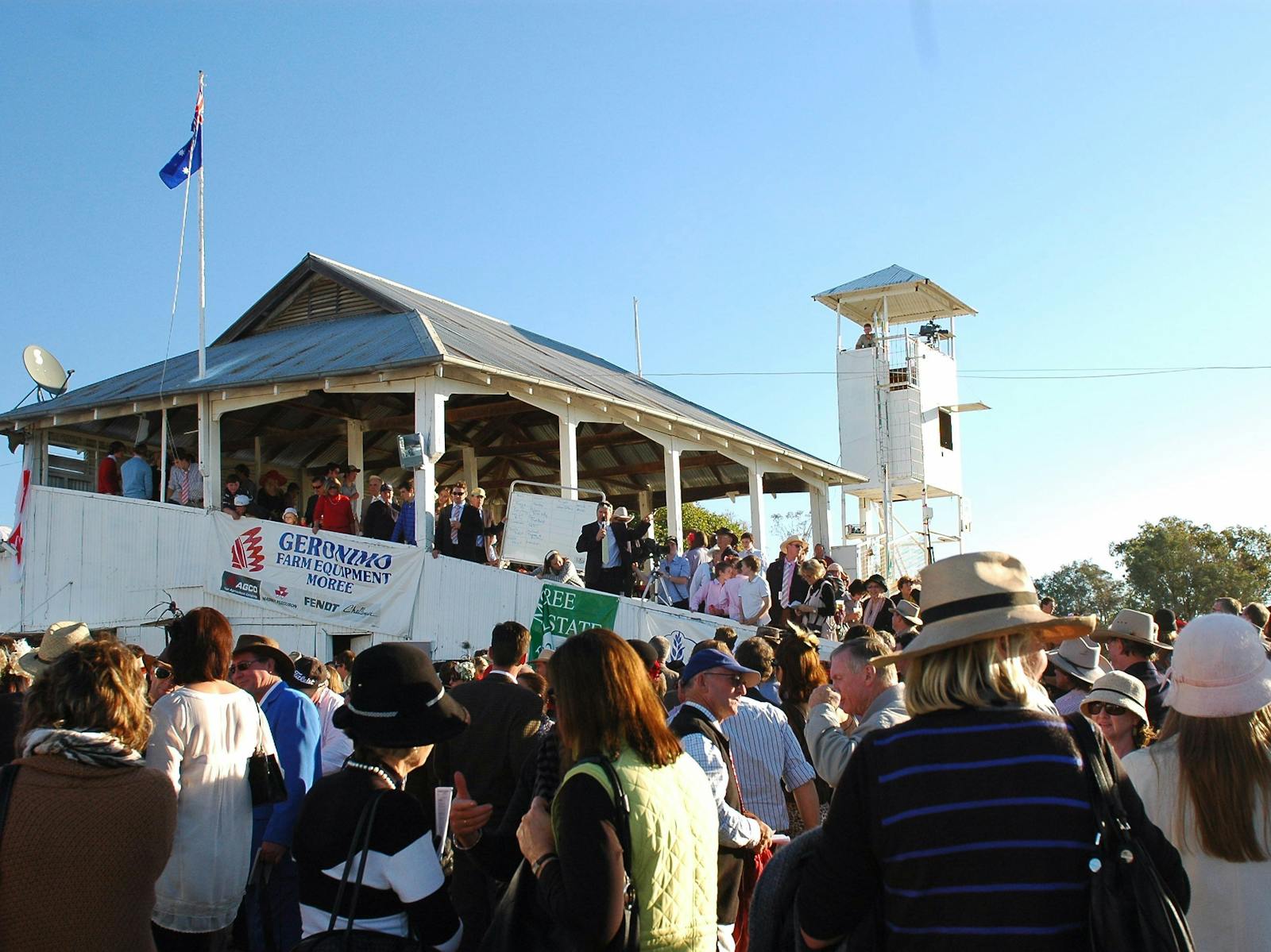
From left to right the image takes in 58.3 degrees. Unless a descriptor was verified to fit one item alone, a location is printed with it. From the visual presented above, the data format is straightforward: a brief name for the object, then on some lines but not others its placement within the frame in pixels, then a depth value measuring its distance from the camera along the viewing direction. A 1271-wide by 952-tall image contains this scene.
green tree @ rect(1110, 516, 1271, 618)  37.88
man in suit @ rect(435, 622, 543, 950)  5.30
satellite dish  20.52
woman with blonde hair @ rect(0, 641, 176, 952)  3.44
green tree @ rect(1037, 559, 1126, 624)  48.88
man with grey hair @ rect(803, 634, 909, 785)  4.37
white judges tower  30.14
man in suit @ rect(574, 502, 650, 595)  15.83
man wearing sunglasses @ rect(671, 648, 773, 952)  4.03
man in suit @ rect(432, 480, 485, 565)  16.25
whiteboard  16.56
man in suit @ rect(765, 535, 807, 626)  15.68
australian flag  18.31
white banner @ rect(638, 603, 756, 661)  14.66
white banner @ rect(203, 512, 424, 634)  16.16
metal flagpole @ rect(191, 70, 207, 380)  18.55
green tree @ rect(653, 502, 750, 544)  48.03
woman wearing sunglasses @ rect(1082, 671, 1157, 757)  4.58
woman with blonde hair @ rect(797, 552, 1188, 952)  2.44
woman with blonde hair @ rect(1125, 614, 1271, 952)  3.16
